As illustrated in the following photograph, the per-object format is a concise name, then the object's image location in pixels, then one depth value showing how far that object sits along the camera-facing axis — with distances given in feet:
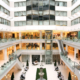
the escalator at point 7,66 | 42.09
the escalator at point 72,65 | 41.48
